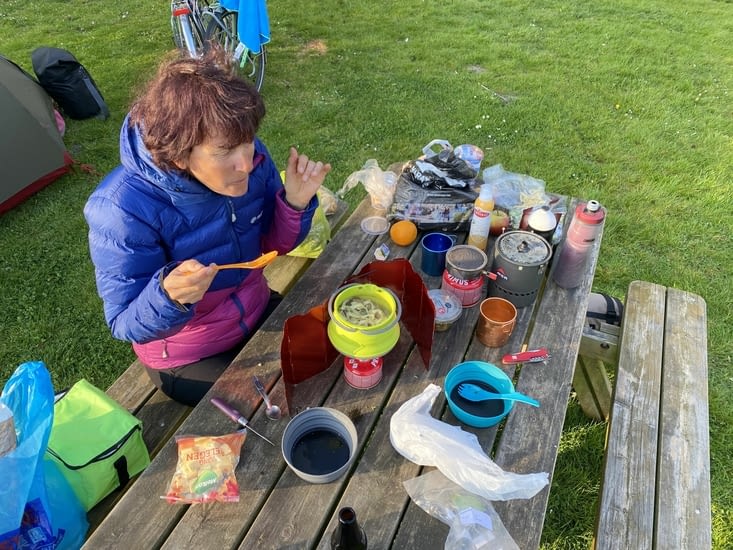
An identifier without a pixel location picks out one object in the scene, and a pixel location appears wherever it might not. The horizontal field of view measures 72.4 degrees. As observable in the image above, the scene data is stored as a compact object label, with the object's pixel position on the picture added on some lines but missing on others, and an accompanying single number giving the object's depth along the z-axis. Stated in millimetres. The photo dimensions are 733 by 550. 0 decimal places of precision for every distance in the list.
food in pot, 1669
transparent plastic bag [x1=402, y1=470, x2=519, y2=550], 1338
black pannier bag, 4832
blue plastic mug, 2156
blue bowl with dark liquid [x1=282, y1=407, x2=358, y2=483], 1474
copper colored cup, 1823
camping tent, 3986
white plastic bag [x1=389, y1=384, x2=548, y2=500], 1404
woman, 1595
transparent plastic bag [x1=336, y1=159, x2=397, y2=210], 2520
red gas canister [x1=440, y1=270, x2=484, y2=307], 1953
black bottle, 1258
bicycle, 4941
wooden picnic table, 1385
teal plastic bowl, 1616
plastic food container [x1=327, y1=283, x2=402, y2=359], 1608
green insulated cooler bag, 1786
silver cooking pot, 1904
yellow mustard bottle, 2088
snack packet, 1442
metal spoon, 1651
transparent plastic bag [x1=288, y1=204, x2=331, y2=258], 2836
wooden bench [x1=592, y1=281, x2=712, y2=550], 1764
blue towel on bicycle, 4707
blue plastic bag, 1500
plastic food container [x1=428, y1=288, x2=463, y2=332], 1896
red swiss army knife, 1812
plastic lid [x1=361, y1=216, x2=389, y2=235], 2434
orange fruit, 2338
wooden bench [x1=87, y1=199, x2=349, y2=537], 1915
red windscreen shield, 1655
